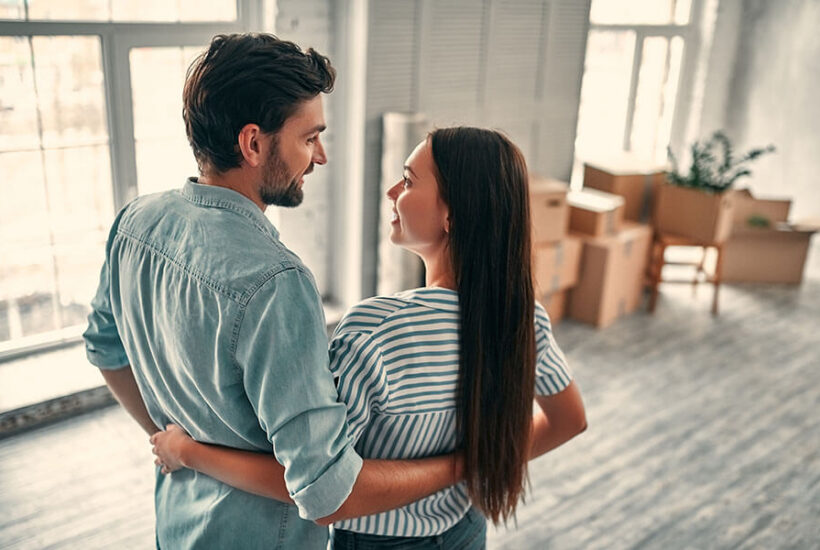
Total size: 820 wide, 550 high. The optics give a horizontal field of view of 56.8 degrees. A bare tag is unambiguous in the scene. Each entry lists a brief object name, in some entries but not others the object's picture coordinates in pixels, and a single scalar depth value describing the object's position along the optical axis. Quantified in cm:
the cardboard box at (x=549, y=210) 416
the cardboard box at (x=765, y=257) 523
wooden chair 468
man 99
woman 114
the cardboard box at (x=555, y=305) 449
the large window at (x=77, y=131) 320
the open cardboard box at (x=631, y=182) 481
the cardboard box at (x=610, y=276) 443
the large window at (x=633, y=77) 546
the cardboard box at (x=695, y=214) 454
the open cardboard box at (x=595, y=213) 446
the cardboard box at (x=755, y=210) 518
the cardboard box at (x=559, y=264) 422
